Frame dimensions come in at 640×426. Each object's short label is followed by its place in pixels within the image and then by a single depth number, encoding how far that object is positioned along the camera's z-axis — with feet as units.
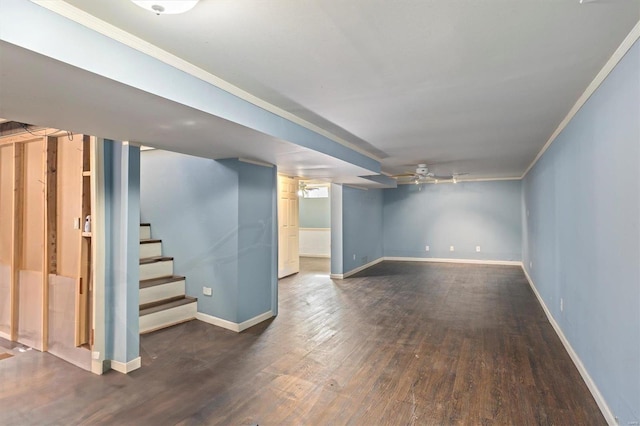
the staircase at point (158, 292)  12.82
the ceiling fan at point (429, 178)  24.78
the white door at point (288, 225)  23.21
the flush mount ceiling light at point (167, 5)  4.14
